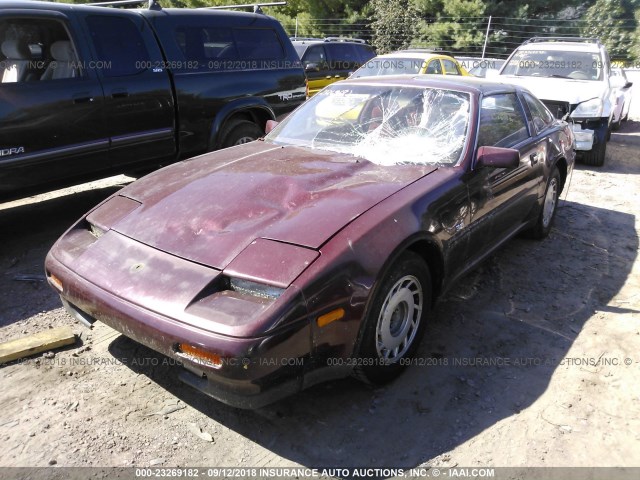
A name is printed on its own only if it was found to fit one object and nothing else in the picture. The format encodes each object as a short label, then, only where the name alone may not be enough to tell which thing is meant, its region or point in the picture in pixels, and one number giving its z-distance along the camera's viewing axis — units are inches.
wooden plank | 117.7
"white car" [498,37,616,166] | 304.0
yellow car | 399.9
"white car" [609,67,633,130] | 365.1
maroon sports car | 87.4
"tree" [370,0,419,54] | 880.9
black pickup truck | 171.2
